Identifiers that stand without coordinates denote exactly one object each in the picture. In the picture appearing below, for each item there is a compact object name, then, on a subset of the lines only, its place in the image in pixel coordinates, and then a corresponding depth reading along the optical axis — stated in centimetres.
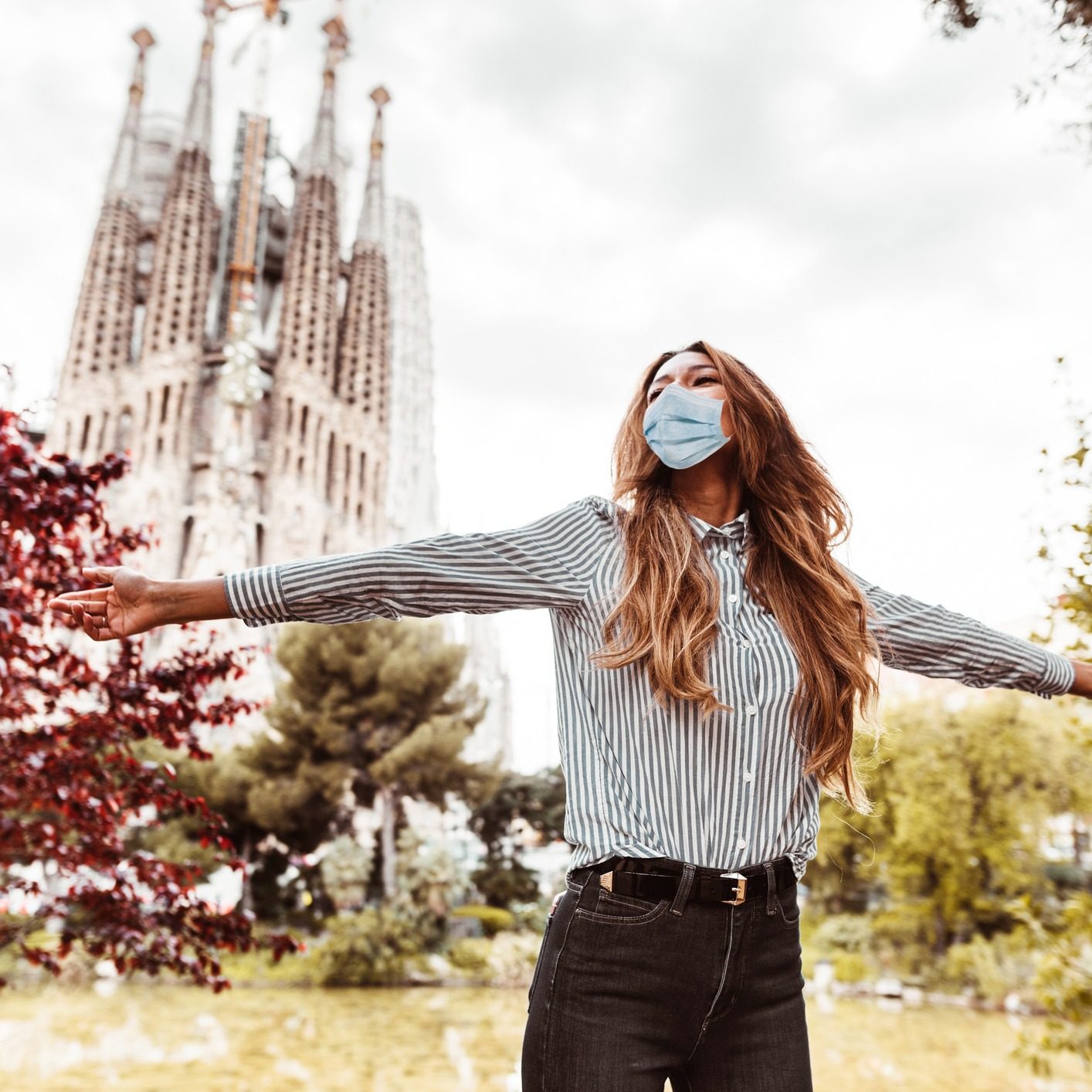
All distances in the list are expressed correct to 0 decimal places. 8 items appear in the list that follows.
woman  93
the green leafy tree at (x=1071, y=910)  246
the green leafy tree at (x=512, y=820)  1202
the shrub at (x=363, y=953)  985
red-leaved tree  258
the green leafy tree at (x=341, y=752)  1127
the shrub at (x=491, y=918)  1130
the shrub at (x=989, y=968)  876
